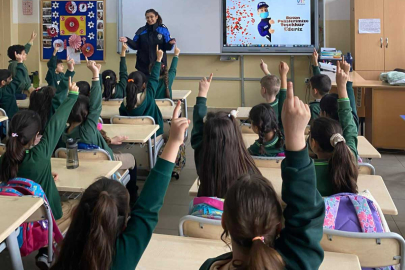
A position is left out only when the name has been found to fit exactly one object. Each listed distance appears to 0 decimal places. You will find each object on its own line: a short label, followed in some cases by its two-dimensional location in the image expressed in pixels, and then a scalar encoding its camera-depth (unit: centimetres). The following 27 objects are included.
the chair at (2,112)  423
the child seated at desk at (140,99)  407
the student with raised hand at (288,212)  106
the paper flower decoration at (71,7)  779
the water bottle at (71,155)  264
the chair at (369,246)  159
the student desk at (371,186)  213
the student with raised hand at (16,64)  545
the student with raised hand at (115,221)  124
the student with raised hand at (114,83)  500
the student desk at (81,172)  241
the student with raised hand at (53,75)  587
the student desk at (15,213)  173
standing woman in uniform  630
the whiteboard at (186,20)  739
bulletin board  775
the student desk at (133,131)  343
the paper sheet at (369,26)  641
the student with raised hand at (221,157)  197
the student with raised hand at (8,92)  467
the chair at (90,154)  289
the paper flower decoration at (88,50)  784
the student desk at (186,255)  157
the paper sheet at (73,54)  796
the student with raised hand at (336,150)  208
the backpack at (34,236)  220
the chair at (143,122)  391
